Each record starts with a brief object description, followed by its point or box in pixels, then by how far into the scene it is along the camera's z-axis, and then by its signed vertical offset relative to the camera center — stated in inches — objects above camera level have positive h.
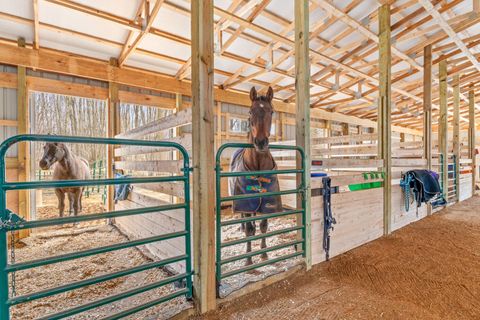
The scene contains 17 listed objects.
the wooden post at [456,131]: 217.3 +24.1
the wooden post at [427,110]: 172.6 +36.2
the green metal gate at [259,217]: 64.9 -18.1
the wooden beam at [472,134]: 248.4 +23.4
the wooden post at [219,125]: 234.4 +35.4
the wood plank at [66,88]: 151.4 +51.6
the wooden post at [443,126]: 194.4 +25.5
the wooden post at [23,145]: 143.3 +11.6
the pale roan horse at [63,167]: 129.3 -2.4
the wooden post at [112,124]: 172.6 +28.5
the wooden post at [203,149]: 60.4 +3.0
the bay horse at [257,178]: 77.2 -6.6
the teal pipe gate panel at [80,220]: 40.8 -14.5
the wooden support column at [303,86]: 86.4 +27.2
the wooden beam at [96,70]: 139.9 +64.3
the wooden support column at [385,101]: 128.2 +31.6
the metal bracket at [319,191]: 90.6 -12.9
